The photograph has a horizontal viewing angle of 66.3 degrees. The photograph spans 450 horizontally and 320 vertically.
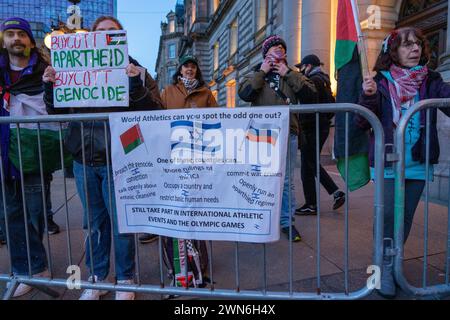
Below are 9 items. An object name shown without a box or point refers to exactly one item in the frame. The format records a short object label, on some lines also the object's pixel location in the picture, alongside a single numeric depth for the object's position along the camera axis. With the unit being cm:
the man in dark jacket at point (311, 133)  458
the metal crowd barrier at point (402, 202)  238
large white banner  240
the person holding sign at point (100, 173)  269
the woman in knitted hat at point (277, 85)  363
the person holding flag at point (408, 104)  268
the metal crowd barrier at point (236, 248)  237
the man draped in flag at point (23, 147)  289
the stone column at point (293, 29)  1230
